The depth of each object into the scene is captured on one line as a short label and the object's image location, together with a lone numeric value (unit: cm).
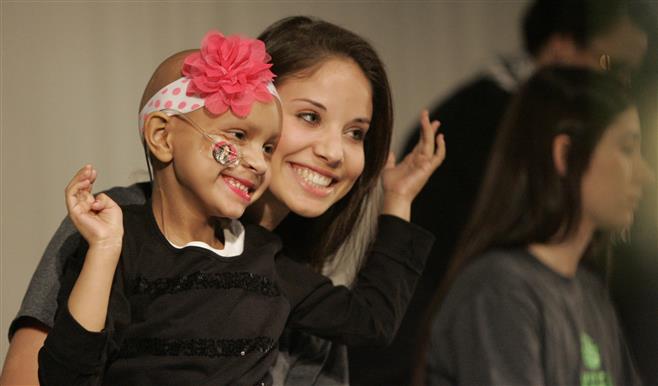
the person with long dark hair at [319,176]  281
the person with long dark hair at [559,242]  281
